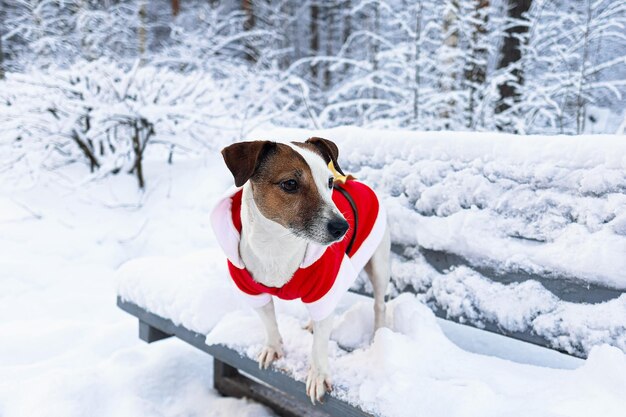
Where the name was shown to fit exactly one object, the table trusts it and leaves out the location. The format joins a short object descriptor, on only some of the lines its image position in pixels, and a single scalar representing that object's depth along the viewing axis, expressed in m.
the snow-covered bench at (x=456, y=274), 1.70
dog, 1.72
